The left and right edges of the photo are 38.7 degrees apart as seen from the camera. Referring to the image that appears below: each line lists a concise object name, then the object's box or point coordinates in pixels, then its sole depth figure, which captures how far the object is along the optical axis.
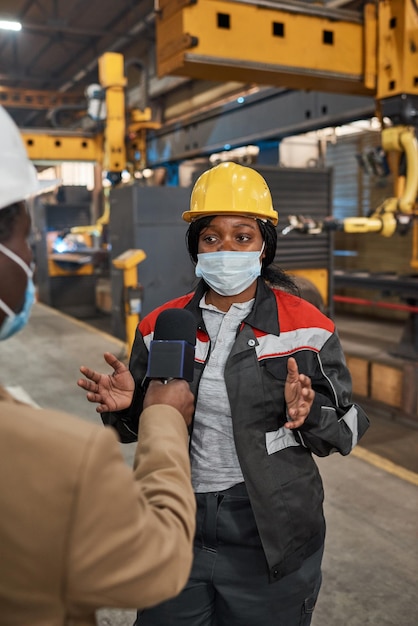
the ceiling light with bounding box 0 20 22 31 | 11.56
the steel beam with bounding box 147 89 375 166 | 6.15
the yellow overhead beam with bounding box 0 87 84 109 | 15.91
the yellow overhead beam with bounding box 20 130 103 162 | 10.23
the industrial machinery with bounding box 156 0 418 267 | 4.29
